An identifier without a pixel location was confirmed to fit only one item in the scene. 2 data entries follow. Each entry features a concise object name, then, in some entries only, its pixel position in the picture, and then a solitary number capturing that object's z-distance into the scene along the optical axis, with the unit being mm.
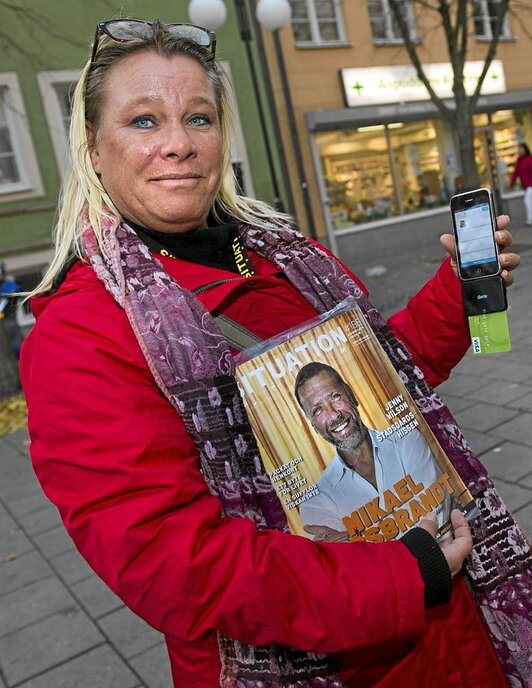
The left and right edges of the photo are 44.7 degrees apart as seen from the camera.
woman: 1034
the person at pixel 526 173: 15008
